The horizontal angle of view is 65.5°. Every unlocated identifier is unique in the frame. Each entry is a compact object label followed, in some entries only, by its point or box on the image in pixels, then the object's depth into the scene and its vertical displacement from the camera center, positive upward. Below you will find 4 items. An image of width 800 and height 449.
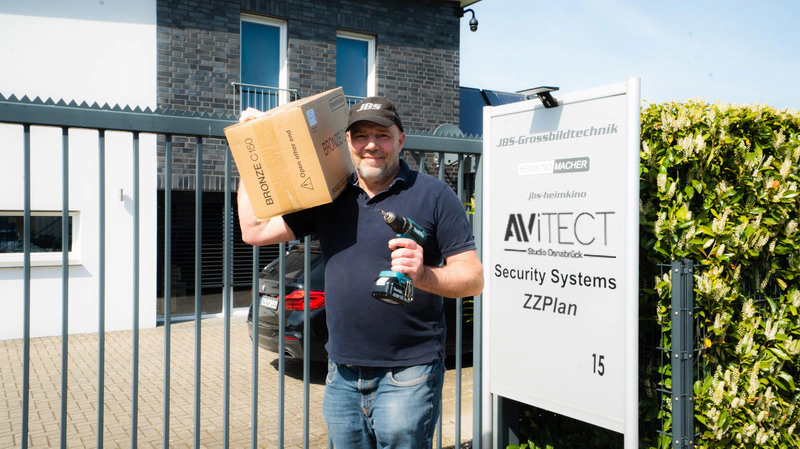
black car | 6.57 -0.99
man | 2.41 -0.33
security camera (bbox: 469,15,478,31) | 13.52 +4.21
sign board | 3.03 -0.19
